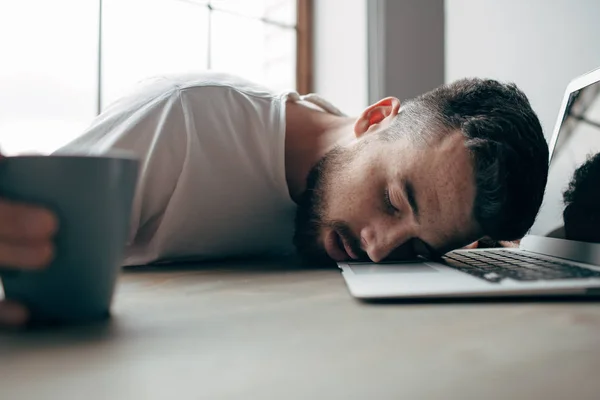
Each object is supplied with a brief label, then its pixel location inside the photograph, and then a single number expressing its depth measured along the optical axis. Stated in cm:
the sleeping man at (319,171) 77
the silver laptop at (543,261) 50
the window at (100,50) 132
